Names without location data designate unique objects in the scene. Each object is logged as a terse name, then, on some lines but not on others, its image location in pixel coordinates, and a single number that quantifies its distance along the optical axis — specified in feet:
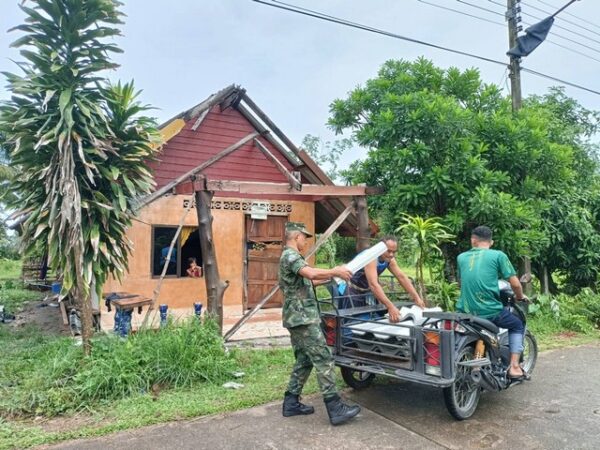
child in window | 29.43
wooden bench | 21.46
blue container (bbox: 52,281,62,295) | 33.93
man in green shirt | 14.32
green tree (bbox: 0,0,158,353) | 16.43
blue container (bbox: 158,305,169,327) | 18.70
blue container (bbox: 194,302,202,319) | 20.05
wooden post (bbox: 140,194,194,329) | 17.98
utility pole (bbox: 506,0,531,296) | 28.25
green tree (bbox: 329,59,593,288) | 23.70
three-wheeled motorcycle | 12.10
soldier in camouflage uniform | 12.71
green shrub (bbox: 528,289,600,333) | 26.53
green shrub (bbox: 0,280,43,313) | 37.53
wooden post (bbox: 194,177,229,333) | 18.97
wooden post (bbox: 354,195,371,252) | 23.04
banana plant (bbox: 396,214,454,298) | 23.32
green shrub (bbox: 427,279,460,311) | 25.59
